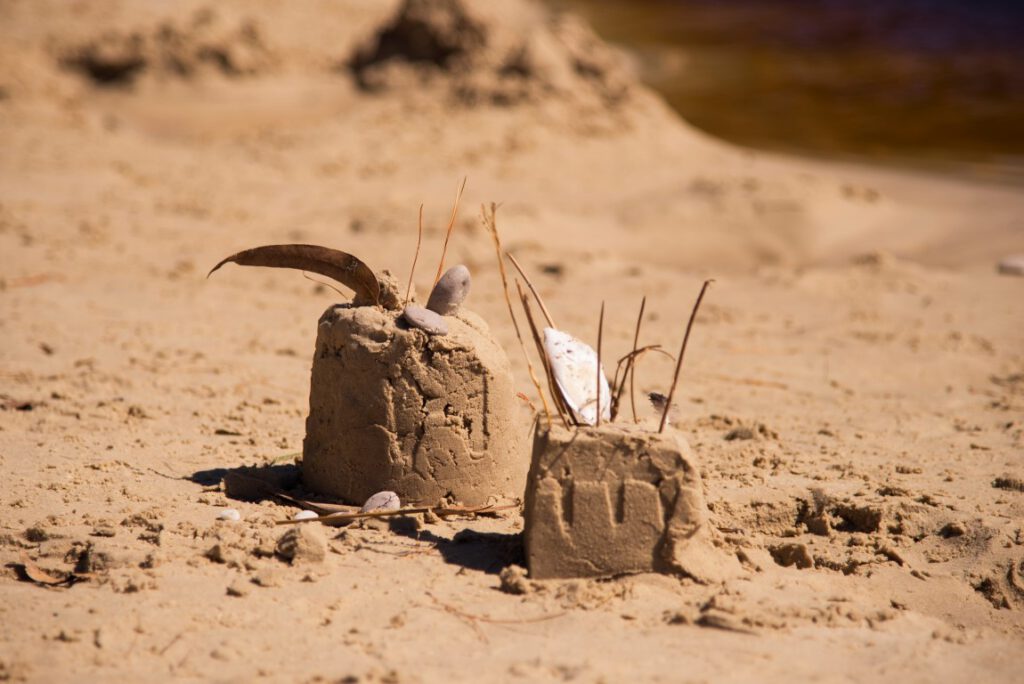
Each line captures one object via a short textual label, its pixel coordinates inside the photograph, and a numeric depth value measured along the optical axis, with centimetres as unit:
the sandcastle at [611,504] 571
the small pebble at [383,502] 637
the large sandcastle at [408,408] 632
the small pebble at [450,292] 648
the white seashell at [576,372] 601
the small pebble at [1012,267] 1373
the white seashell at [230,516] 639
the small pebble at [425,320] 626
